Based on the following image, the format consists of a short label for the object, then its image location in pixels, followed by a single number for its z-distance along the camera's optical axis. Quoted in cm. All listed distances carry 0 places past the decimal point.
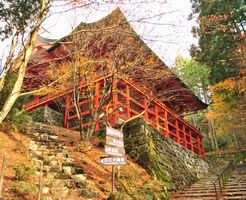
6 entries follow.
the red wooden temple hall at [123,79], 880
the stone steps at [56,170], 534
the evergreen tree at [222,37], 1659
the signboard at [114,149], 552
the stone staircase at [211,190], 746
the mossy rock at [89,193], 552
